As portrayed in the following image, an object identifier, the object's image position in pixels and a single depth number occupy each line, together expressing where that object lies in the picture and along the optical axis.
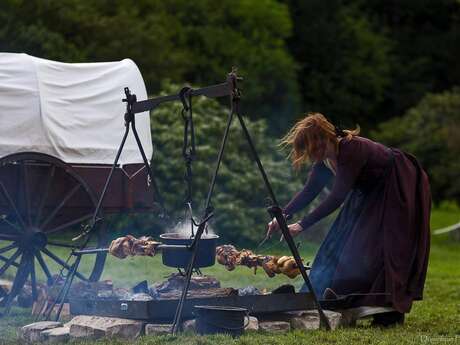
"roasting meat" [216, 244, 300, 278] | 14.51
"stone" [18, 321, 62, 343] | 13.49
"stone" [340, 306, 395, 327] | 14.33
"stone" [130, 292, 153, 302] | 14.01
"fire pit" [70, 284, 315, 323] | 13.42
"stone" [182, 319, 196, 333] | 13.45
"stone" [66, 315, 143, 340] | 13.40
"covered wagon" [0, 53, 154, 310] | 16.52
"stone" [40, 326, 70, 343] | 13.32
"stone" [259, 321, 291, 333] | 13.80
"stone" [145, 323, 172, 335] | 13.37
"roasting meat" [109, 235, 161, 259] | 14.20
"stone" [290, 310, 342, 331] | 14.08
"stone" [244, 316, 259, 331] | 13.67
